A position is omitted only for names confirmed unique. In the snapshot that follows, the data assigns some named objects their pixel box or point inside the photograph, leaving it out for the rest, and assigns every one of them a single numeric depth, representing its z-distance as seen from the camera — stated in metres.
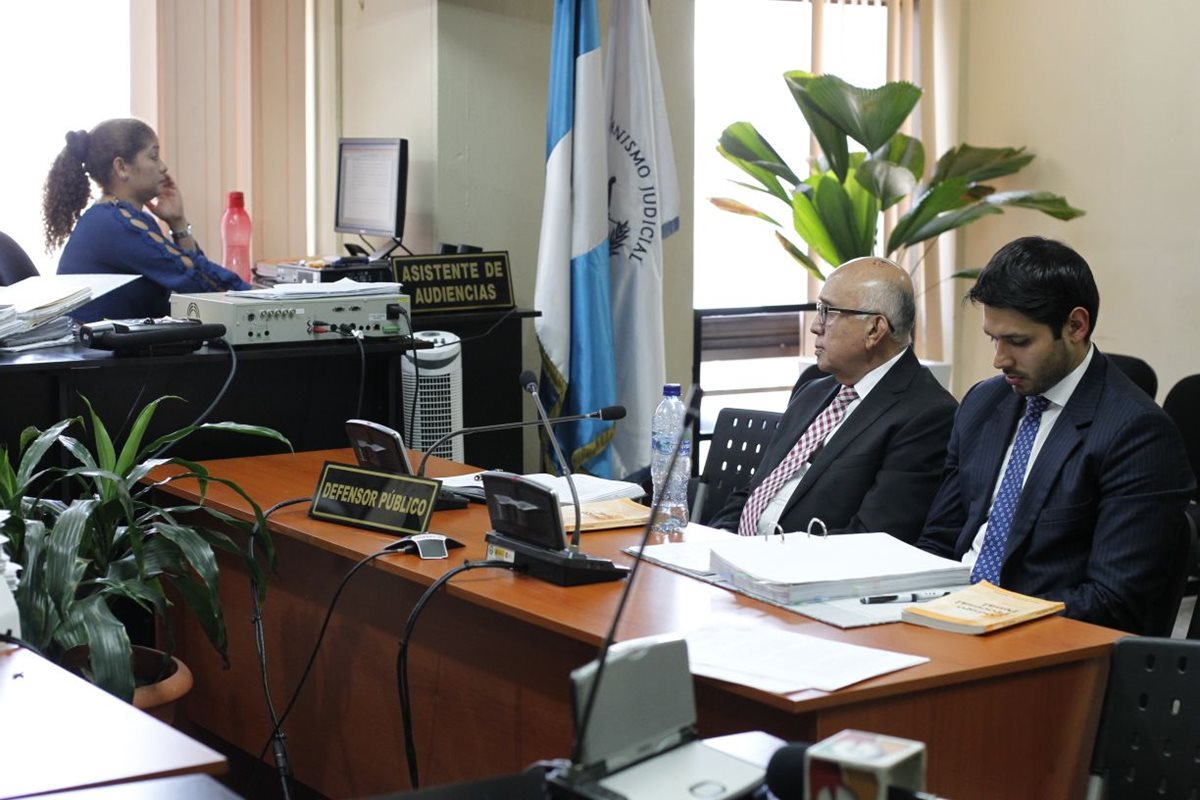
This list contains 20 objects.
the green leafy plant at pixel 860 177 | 5.18
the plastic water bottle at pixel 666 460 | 2.88
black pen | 2.30
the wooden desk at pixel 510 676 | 2.01
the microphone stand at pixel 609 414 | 2.80
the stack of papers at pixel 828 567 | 2.30
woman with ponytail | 4.10
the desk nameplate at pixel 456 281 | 4.26
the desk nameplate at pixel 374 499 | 2.78
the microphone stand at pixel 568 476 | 2.47
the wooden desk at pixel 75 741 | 1.52
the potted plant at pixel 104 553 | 2.42
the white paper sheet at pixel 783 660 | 1.91
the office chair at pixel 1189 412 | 4.07
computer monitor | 4.58
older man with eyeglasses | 2.96
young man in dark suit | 2.42
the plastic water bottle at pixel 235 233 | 4.79
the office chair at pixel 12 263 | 4.27
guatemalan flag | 4.52
